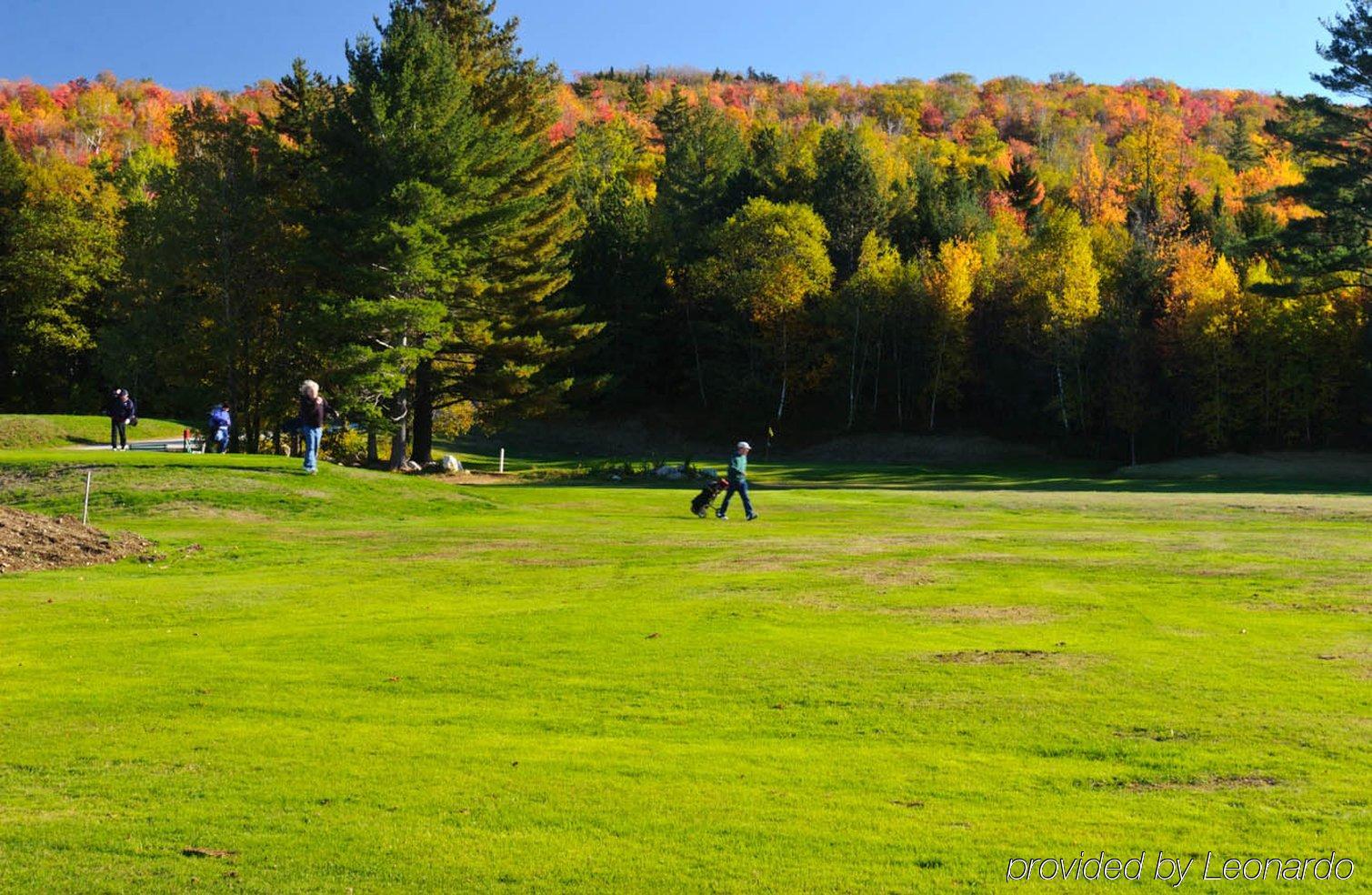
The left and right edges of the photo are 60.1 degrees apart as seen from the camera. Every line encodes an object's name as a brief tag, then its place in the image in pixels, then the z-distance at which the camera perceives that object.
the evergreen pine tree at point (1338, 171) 62.22
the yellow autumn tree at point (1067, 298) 74.69
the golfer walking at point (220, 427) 42.97
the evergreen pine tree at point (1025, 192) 114.44
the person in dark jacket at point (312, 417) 30.78
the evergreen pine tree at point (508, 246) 52.19
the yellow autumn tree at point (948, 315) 80.88
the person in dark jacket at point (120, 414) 40.66
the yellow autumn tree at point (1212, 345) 69.62
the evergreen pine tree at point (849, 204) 90.69
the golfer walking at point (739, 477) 29.92
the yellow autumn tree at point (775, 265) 84.06
